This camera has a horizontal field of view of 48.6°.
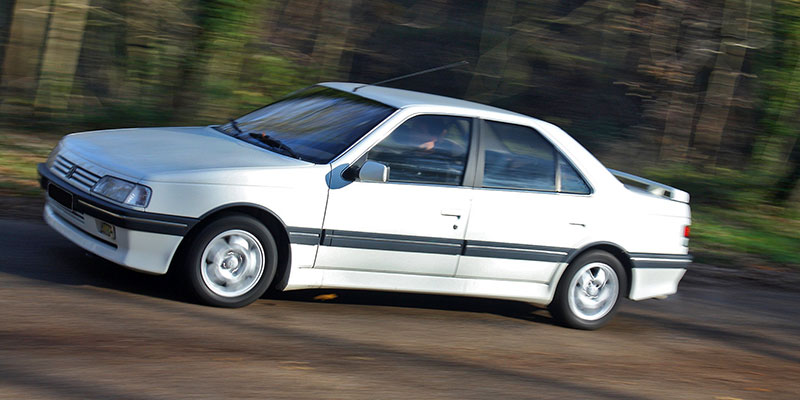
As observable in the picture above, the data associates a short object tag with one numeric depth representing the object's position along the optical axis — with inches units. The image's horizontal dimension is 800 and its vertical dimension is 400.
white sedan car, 221.3
